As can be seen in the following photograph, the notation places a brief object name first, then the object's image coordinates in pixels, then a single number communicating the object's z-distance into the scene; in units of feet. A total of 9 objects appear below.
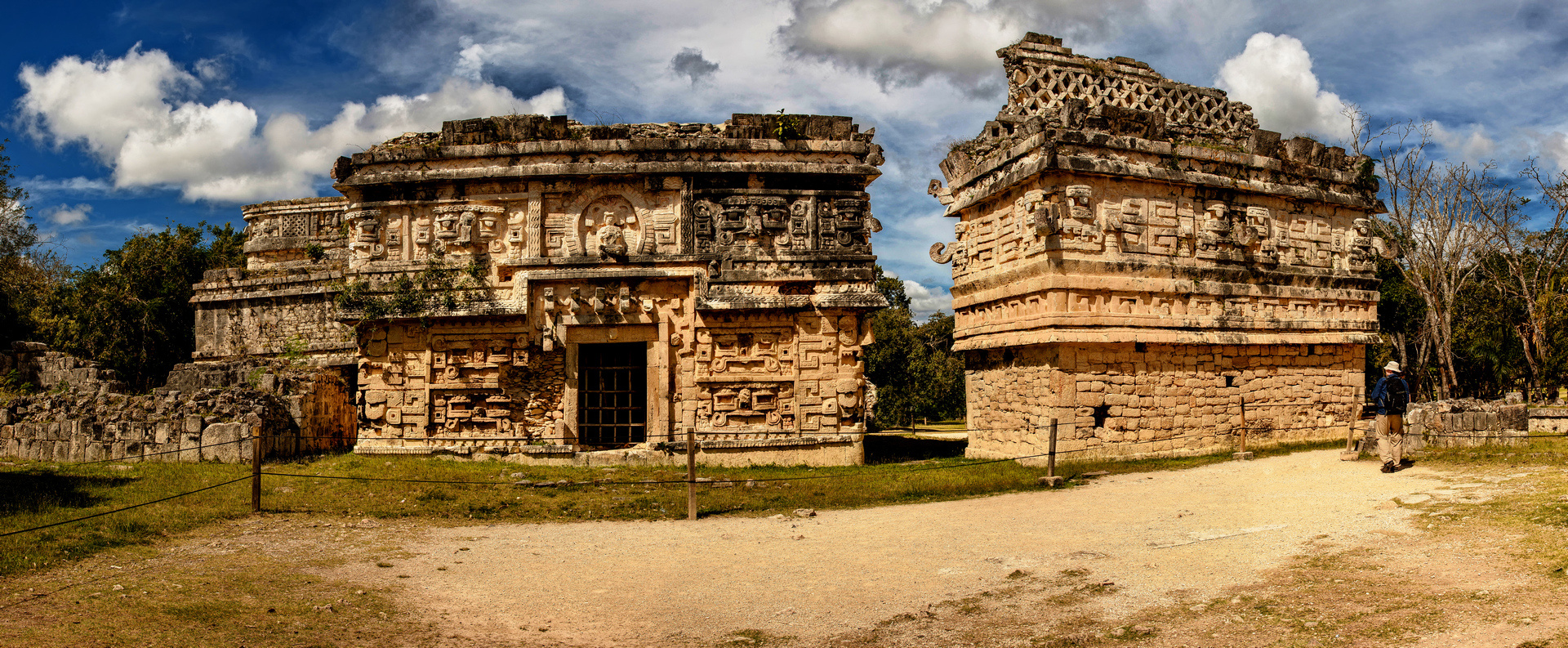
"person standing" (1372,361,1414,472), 33.30
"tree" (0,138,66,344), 82.74
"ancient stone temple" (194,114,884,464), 44.14
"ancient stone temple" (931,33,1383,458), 41.75
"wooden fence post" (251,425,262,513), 30.86
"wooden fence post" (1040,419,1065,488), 35.63
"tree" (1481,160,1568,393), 65.36
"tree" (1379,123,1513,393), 67.97
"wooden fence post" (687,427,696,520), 31.22
